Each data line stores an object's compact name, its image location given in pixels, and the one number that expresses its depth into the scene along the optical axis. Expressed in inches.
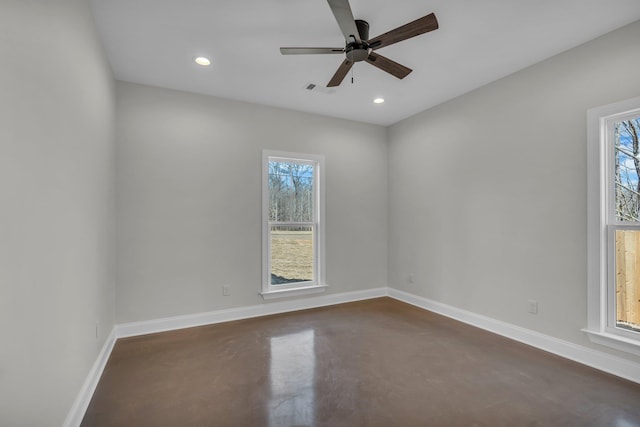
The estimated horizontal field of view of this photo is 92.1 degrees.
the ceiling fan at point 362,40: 75.1
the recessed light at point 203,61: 115.7
